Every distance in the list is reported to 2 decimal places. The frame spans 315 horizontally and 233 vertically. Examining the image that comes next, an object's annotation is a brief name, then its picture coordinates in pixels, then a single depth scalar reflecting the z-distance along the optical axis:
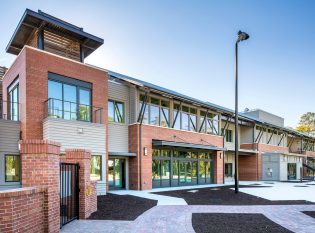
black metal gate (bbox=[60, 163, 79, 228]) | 7.92
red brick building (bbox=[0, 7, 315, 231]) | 13.59
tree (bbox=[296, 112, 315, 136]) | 65.50
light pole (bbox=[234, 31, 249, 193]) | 15.43
